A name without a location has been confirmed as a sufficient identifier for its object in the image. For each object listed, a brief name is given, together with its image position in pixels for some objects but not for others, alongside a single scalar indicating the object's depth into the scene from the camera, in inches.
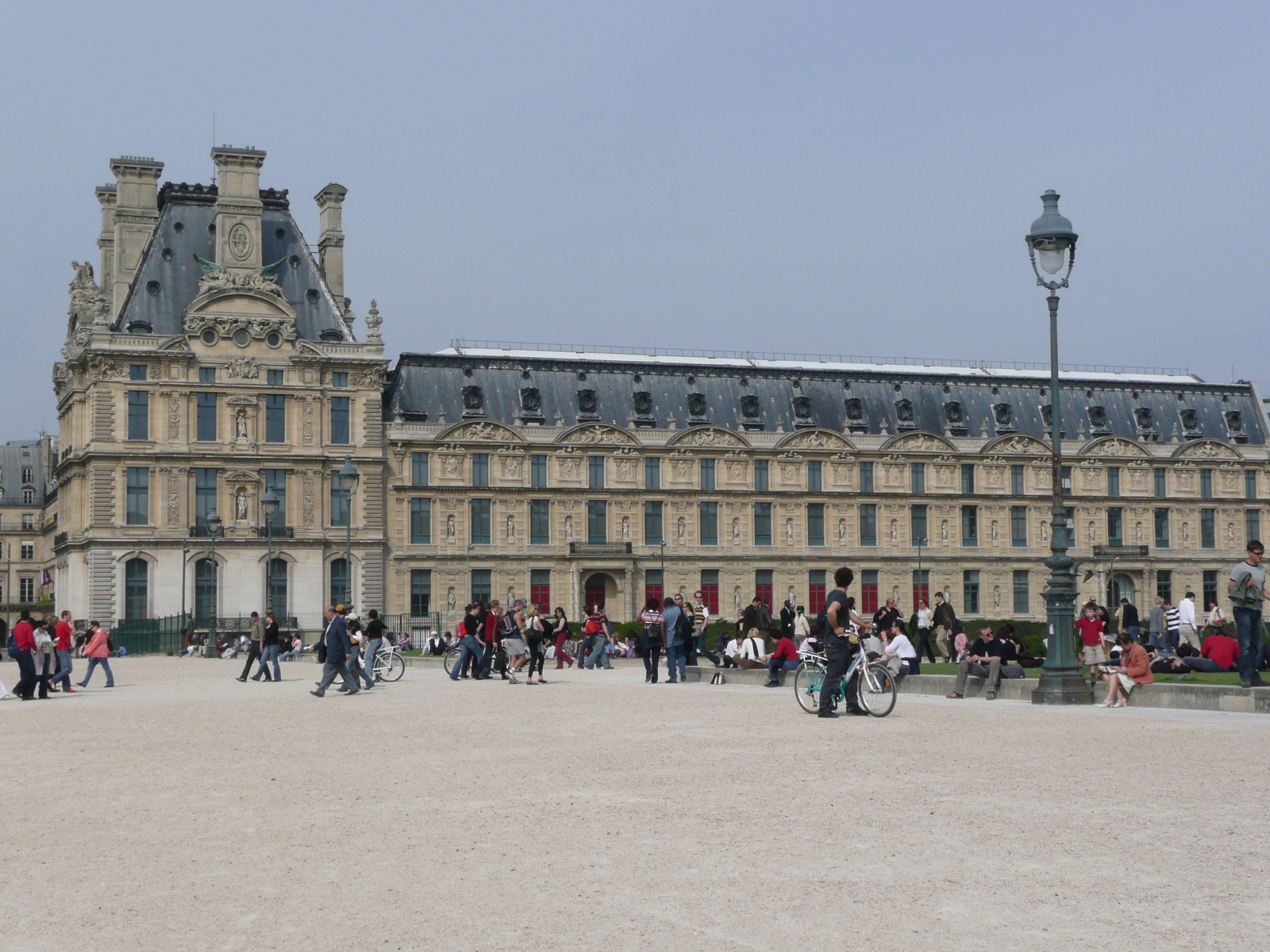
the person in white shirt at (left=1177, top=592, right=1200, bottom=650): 1236.5
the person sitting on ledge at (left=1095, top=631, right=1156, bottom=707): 885.8
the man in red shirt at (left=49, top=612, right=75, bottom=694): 1267.2
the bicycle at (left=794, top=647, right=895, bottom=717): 830.5
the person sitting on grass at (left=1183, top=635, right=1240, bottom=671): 1029.2
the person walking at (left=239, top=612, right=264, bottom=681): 1368.0
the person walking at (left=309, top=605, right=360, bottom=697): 1112.8
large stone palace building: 2792.8
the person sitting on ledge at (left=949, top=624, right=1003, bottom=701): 989.8
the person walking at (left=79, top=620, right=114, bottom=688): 1373.0
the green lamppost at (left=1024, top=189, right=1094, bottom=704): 904.9
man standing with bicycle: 808.3
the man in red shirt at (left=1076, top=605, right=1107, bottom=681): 1004.6
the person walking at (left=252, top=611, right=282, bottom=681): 1370.6
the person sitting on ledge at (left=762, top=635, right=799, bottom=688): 1158.3
